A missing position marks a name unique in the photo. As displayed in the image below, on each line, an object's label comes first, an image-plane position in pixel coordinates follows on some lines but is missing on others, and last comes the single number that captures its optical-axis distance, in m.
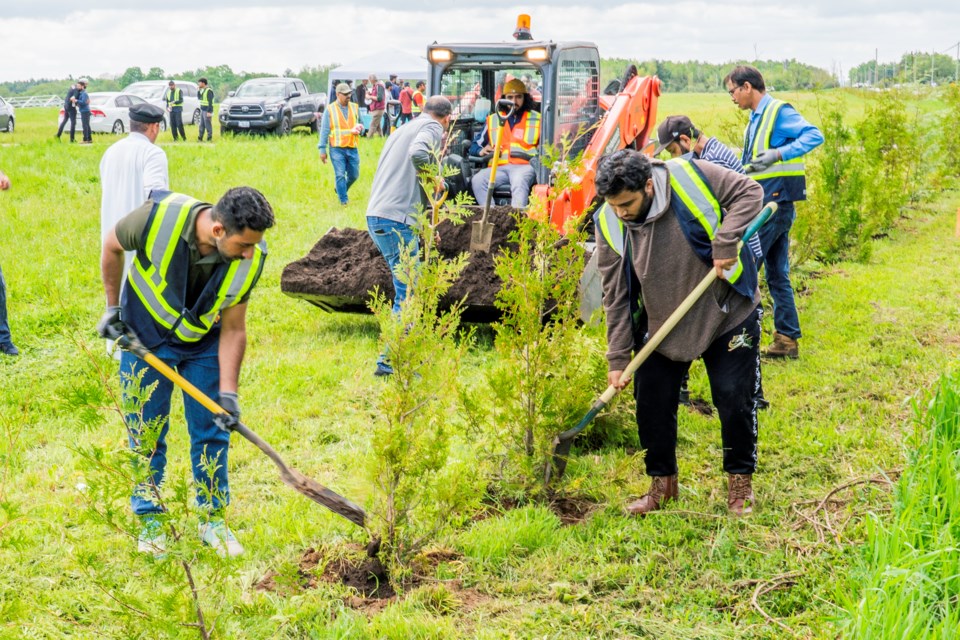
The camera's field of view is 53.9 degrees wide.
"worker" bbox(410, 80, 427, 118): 22.72
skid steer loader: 7.46
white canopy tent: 27.45
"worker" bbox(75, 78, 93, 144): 21.24
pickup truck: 24.17
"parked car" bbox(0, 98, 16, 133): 24.36
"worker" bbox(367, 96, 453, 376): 6.64
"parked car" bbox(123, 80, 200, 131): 26.36
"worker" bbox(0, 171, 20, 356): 7.41
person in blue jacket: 6.46
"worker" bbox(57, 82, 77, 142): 21.33
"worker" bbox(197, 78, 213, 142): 23.33
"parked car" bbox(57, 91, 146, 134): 24.77
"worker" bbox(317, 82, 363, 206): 12.70
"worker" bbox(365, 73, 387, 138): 24.27
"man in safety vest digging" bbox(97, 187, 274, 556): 3.78
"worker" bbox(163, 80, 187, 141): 22.66
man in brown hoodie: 4.16
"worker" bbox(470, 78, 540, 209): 8.33
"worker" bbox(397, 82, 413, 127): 24.36
